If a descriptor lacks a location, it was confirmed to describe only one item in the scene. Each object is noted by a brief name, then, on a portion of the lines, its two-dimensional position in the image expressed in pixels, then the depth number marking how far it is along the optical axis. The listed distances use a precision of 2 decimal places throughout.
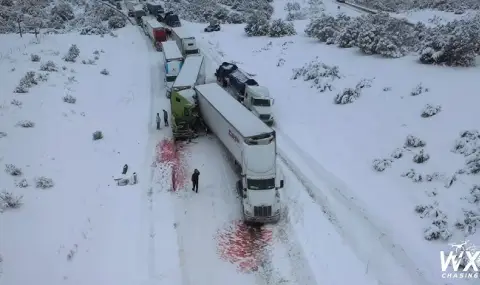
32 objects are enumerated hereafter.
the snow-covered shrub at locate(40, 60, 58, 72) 37.72
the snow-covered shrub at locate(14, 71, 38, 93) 31.78
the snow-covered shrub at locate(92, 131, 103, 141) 26.95
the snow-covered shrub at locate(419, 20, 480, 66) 29.64
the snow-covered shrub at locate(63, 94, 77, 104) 31.83
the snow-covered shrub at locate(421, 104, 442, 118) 24.83
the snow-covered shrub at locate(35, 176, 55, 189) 21.11
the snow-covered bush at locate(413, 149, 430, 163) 21.89
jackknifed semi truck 19.23
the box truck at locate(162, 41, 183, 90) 35.03
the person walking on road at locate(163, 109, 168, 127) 30.03
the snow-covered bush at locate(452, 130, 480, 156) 20.96
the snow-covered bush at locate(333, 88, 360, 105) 30.08
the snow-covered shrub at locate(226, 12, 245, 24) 64.81
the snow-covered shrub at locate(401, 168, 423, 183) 20.91
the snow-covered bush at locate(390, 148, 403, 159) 22.94
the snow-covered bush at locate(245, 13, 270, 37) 52.34
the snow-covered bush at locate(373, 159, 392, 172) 22.55
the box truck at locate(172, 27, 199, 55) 41.25
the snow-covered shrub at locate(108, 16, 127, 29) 61.72
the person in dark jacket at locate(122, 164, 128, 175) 23.44
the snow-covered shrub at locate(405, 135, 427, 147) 23.02
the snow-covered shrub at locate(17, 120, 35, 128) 26.69
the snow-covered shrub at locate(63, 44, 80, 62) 42.56
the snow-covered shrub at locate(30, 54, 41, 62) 39.88
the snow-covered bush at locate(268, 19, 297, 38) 51.50
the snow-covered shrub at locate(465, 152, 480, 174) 19.95
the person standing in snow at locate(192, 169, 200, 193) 21.83
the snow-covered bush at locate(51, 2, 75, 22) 64.19
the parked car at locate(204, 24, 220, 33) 57.28
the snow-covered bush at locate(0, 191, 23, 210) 19.23
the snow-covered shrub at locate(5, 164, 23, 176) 21.73
